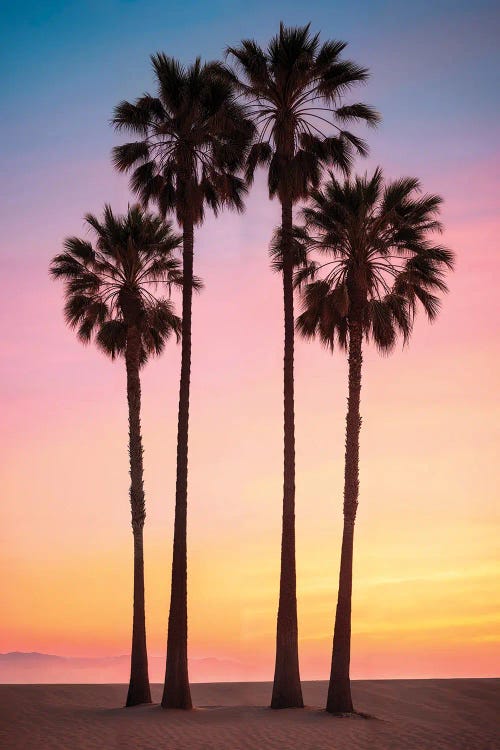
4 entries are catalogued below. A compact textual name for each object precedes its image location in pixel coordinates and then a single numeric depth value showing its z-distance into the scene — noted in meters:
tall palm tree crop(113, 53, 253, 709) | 39.41
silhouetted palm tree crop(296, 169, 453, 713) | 38.41
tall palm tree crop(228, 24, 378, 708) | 38.41
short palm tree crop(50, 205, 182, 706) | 42.62
